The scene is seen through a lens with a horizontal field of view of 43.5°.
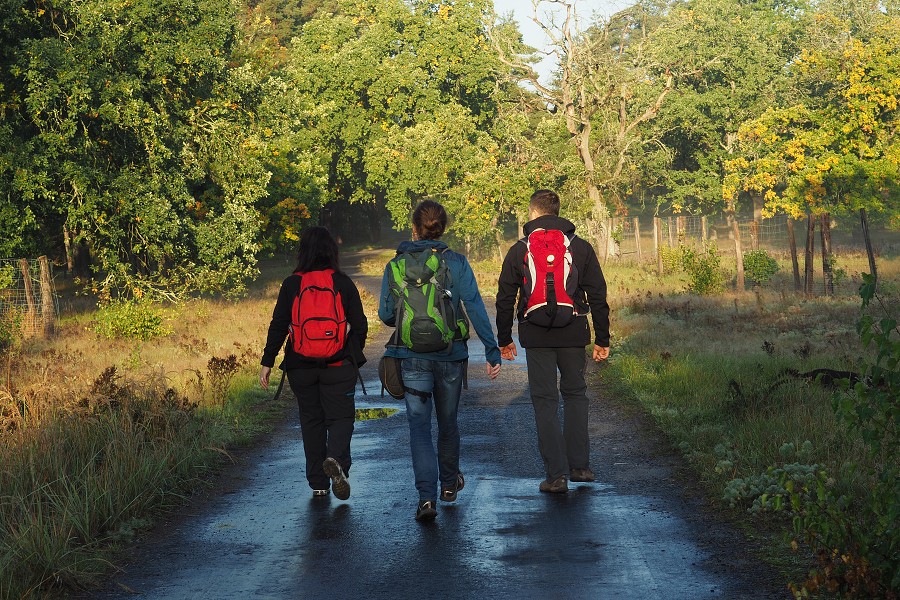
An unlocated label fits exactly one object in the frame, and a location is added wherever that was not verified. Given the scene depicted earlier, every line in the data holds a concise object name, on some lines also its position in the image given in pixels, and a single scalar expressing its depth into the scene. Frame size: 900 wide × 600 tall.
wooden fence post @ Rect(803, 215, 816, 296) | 22.73
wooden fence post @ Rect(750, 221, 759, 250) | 27.59
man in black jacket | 8.05
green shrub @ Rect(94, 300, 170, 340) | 21.45
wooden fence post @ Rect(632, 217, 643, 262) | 41.09
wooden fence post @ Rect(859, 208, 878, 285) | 21.05
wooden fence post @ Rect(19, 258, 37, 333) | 22.45
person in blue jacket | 7.46
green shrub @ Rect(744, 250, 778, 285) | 26.81
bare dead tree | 43.59
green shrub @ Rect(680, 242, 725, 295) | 25.66
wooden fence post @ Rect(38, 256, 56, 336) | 23.06
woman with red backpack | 7.85
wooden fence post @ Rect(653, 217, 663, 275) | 33.94
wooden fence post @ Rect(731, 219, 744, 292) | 25.55
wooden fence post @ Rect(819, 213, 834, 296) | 23.25
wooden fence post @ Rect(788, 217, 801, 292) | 24.39
